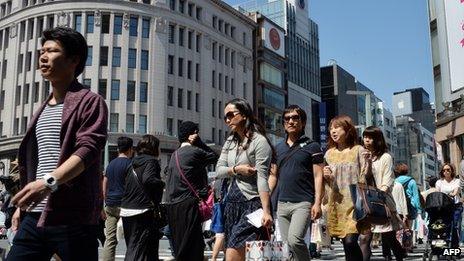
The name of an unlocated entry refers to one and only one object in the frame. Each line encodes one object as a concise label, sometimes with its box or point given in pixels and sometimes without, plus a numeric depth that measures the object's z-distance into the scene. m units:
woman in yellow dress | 5.33
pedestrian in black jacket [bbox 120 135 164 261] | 6.09
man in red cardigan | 2.59
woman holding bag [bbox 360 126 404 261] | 5.71
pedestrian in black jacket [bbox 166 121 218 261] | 5.25
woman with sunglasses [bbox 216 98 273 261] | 4.46
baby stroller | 8.62
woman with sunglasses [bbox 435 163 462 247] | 9.81
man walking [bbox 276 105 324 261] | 5.11
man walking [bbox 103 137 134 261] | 7.14
